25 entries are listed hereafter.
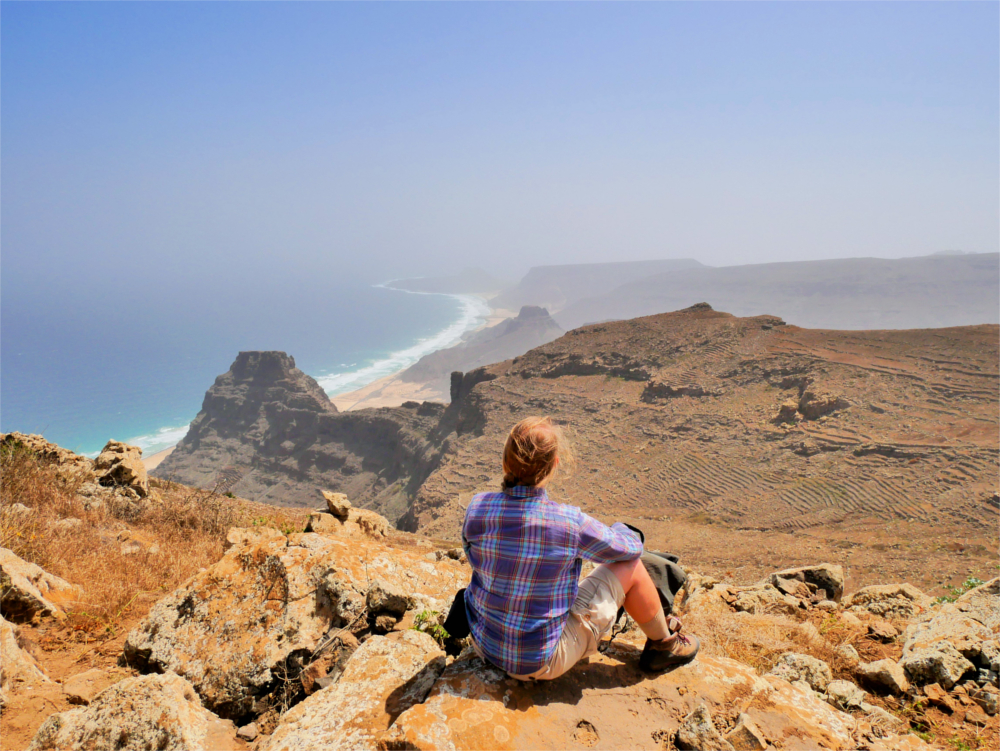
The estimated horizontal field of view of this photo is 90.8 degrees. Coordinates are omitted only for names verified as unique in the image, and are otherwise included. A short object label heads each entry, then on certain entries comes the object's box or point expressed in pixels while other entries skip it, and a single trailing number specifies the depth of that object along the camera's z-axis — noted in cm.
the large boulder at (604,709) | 189
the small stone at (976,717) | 258
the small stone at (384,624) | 291
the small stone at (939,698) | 270
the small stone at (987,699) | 266
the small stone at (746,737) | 191
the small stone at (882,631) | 380
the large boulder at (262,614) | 261
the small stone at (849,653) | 320
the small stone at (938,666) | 284
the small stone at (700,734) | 191
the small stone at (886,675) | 283
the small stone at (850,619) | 420
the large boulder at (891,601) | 457
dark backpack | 247
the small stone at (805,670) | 276
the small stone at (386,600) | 296
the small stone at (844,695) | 258
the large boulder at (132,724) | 187
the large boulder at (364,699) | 194
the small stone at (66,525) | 449
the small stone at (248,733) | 228
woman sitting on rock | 211
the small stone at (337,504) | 604
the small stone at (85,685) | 236
